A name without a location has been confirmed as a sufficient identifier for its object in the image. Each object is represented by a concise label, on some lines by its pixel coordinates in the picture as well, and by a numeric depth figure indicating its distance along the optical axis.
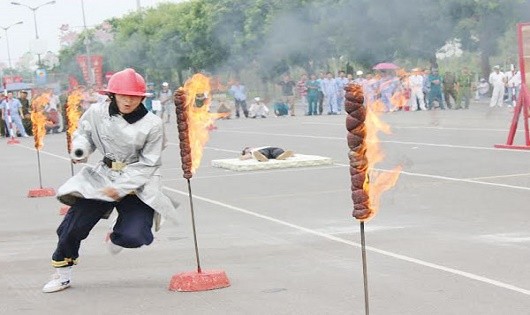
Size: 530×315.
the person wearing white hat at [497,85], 36.53
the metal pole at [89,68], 71.61
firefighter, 8.20
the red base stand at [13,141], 34.81
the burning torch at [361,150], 5.63
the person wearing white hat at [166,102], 40.84
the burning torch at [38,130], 16.25
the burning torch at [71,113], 13.58
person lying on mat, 18.86
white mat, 18.45
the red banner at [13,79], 79.85
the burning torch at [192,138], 8.12
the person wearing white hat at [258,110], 43.44
